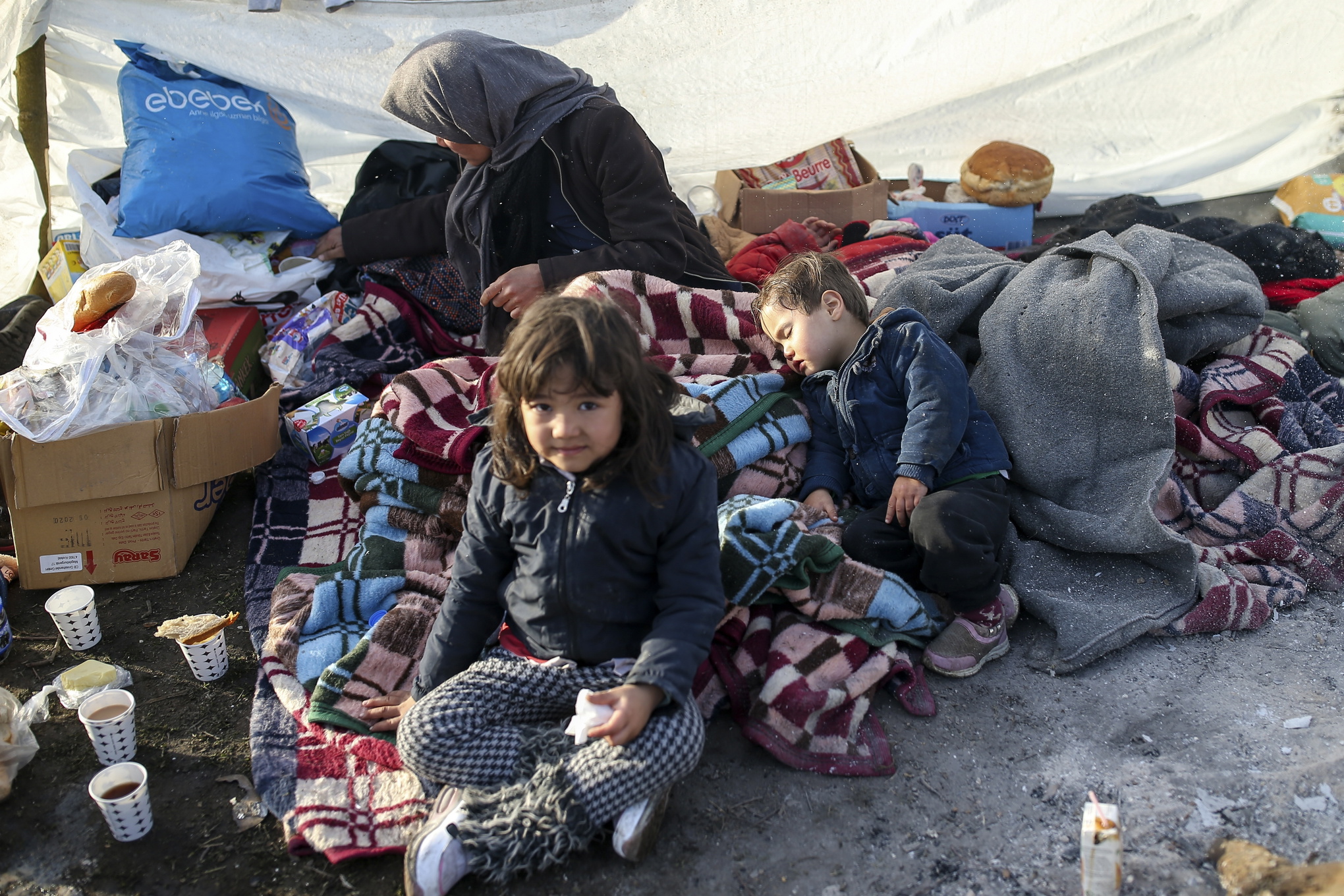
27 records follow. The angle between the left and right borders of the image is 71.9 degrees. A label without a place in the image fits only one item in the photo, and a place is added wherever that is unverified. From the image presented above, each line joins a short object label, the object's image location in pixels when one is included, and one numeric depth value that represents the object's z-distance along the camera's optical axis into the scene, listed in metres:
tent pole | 4.04
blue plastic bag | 3.84
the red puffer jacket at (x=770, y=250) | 3.84
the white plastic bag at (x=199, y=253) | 3.88
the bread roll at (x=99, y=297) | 2.80
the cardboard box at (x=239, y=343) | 3.67
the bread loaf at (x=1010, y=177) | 4.66
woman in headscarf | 3.23
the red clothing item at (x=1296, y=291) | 3.73
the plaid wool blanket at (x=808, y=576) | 2.28
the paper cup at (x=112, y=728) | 2.10
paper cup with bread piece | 2.37
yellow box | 3.88
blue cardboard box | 4.67
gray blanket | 2.44
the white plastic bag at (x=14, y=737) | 2.08
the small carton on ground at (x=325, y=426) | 3.32
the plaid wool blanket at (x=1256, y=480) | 2.46
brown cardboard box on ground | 2.73
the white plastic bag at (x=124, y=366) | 2.70
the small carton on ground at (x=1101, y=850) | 1.63
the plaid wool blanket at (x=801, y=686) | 2.08
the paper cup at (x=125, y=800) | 1.90
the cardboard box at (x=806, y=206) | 4.47
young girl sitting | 1.77
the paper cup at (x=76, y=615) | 2.50
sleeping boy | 2.35
